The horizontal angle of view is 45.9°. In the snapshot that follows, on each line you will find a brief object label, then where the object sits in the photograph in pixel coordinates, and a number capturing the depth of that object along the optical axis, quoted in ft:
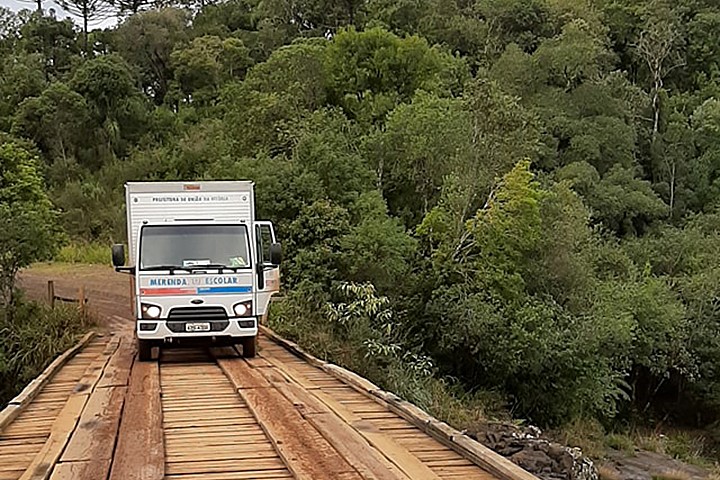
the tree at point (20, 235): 61.62
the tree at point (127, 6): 192.24
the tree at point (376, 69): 107.55
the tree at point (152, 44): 177.58
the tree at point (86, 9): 182.19
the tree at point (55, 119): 138.21
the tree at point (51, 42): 171.83
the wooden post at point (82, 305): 59.47
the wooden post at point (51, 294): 63.86
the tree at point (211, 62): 164.96
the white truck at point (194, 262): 38.81
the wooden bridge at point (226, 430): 19.31
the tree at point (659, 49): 163.73
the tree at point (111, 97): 142.10
